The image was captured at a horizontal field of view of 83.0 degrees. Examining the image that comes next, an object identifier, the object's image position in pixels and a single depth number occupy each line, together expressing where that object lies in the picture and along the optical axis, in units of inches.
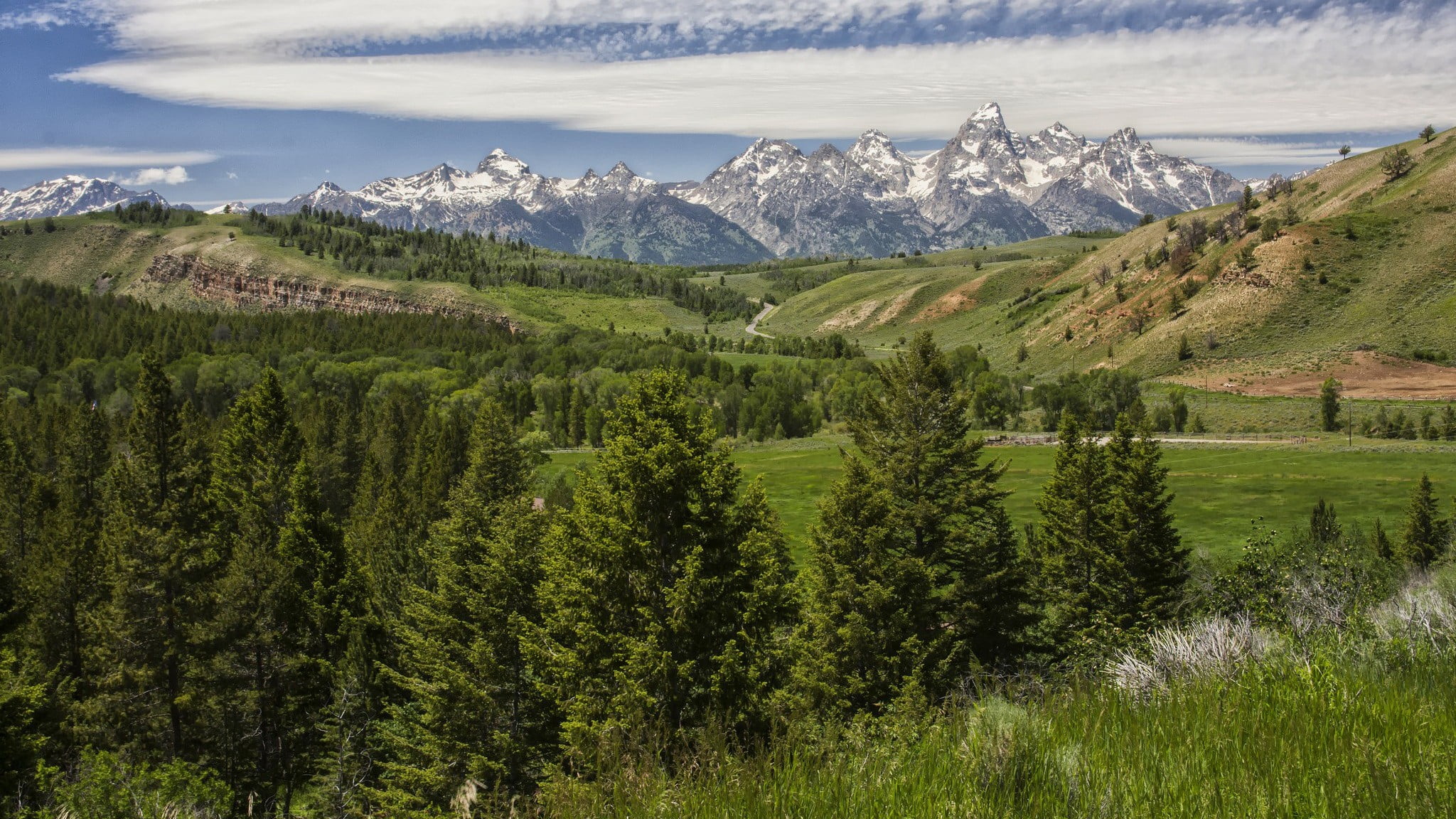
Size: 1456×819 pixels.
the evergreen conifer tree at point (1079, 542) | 1365.7
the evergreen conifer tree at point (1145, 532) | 1360.7
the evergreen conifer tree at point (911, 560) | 1143.6
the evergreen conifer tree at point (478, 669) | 1047.6
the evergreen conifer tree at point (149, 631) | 1291.8
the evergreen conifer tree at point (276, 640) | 1337.4
